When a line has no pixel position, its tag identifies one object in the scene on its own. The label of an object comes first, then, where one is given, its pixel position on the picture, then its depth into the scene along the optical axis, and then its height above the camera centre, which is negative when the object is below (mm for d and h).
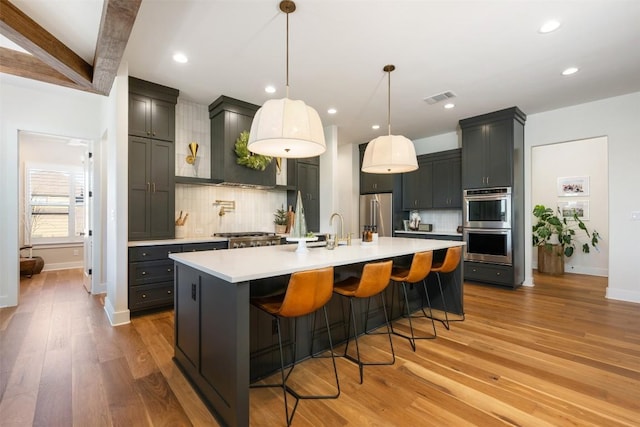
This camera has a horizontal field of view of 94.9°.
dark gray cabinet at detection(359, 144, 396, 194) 6375 +681
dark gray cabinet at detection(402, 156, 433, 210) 6008 +536
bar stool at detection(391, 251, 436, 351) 2699 -575
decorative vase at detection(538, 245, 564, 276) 5910 -985
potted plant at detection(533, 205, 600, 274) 5891 -518
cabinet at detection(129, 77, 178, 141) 3643 +1327
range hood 4289 +1120
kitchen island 1582 -599
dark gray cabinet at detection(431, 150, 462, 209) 5586 +613
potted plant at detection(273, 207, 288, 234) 5243 -134
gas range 4129 -382
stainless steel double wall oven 4742 -215
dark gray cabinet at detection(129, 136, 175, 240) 3633 +311
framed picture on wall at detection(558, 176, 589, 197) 5957 +543
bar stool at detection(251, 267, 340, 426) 1720 -530
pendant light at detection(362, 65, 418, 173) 2996 +610
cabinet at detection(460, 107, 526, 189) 4727 +1094
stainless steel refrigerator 6332 +10
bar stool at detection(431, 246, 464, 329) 3135 -557
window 5988 +207
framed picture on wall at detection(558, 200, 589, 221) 5953 +63
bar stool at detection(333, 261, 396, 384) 2170 -555
